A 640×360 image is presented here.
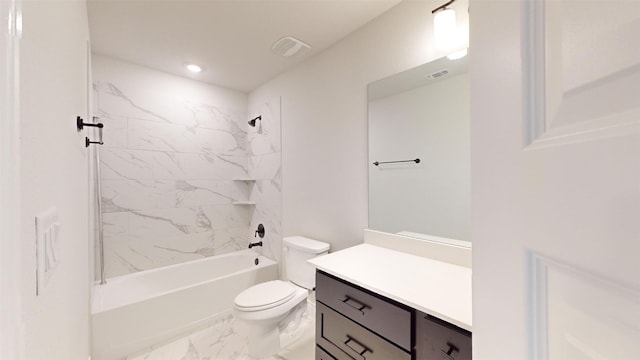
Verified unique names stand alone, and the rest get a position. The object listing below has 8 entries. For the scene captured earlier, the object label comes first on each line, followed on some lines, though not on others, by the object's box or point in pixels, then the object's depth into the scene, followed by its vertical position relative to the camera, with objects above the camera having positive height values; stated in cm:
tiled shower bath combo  226 +10
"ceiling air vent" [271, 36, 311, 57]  195 +112
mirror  131 +17
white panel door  26 +0
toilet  163 -87
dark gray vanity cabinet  85 -63
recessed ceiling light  239 +114
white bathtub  176 -103
